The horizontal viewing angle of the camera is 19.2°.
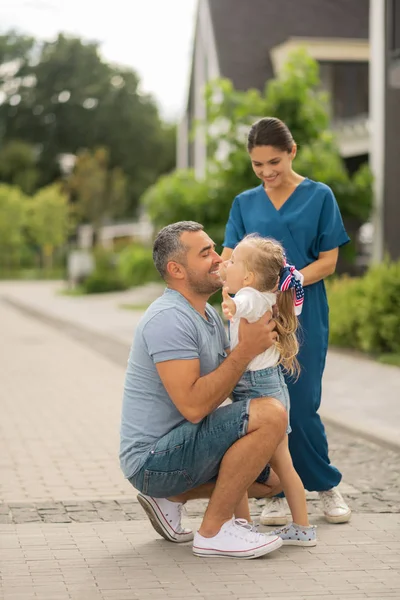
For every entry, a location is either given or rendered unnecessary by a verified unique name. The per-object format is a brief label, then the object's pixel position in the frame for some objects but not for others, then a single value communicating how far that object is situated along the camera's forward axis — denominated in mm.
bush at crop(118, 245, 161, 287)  28047
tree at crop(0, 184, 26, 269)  56219
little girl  4988
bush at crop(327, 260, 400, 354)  13734
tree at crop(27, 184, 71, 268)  56688
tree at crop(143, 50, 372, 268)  19766
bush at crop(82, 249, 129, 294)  32969
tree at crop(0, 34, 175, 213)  75375
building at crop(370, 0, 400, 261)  19594
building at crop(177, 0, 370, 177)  27531
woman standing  5680
